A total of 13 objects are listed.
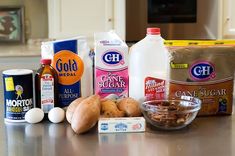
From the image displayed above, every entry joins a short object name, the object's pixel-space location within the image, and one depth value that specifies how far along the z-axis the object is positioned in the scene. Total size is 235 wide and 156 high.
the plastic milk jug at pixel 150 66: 1.42
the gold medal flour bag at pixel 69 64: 1.44
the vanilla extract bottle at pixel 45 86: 1.39
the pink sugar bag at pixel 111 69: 1.43
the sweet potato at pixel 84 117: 1.25
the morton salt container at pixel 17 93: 1.35
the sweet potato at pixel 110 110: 1.32
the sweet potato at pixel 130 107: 1.34
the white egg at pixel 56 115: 1.37
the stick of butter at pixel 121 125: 1.27
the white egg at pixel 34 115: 1.36
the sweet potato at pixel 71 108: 1.32
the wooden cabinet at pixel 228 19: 3.86
